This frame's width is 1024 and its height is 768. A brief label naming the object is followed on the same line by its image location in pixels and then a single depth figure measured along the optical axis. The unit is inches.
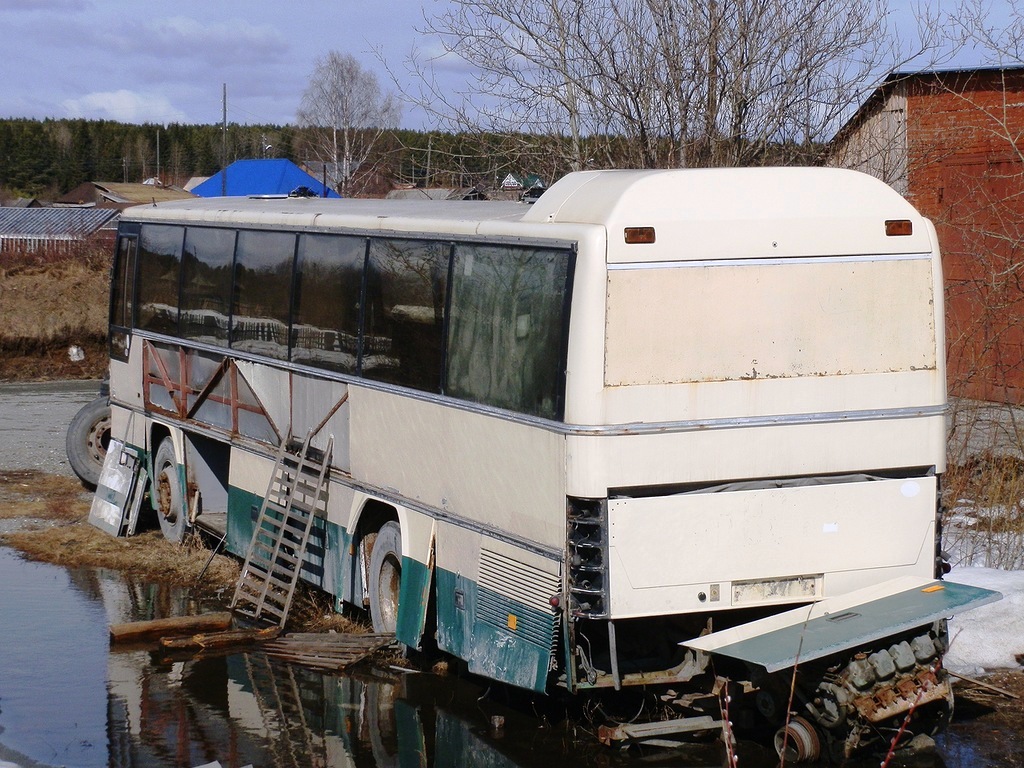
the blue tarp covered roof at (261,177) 2390.5
